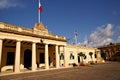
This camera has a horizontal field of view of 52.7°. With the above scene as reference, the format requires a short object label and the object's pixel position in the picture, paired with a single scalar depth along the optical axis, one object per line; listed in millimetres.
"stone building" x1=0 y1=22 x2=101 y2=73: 20188
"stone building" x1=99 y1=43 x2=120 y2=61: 66625
